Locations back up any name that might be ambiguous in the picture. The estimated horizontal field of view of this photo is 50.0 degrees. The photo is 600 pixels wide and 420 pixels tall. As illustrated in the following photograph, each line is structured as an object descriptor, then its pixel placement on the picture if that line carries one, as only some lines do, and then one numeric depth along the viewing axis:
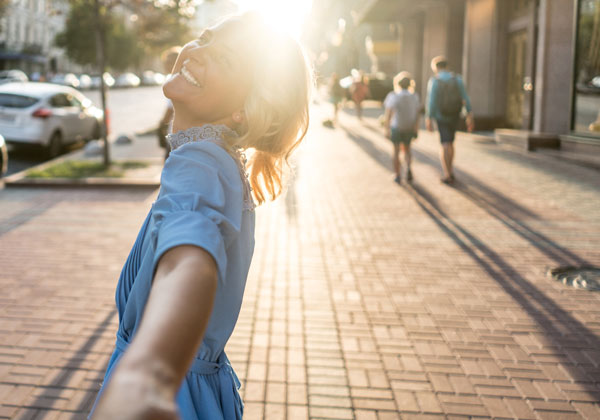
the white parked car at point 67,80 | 52.78
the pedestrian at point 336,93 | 22.19
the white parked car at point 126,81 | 64.38
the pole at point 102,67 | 11.89
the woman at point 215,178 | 1.05
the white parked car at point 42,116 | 14.45
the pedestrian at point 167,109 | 6.89
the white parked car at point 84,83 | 55.22
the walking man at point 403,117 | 10.59
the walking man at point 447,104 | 10.27
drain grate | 5.36
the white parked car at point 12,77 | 44.39
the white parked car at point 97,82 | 58.91
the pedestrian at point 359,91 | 24.08
